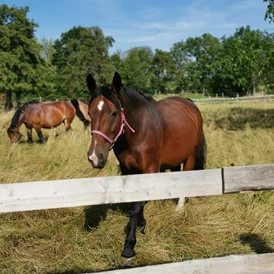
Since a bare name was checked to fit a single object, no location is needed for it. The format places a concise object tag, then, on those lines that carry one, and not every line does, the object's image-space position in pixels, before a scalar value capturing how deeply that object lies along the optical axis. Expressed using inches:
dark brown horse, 120.0
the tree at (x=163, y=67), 2963.8
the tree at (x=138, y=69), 2503.7
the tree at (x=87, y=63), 1777.8
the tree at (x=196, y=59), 2891.2
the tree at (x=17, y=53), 1218.6
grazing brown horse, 404.8
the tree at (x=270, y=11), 348.8
